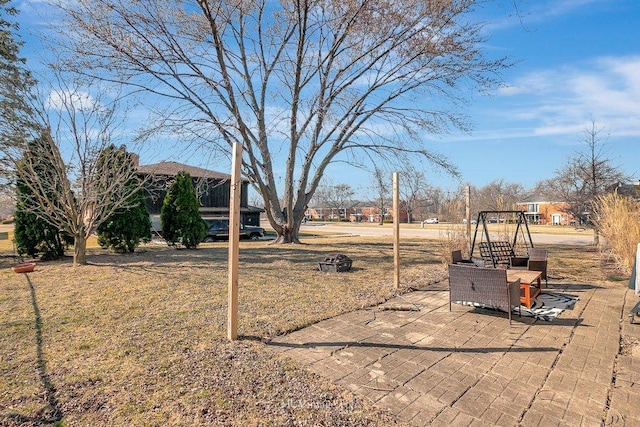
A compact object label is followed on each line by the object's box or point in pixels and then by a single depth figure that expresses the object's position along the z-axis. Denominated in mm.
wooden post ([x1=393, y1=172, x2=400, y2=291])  5801
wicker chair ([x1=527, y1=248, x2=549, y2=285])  5980
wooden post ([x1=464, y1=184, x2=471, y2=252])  8070
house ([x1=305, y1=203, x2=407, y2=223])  71188
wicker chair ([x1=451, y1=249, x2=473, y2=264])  5840
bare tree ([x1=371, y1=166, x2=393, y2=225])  12519
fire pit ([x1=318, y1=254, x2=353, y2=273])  7522
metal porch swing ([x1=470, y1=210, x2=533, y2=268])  6746
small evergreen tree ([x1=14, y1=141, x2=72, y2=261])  8578
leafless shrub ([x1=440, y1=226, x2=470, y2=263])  8242
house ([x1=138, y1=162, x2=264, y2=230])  23472
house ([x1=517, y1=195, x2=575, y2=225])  52069
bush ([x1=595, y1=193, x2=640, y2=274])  6965
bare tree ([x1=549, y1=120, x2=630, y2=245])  13062
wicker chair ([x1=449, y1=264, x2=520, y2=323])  4148
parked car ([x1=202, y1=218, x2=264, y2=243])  18931
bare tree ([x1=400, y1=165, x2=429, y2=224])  12101
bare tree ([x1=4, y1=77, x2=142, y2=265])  7871
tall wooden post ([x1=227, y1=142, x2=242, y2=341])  3607
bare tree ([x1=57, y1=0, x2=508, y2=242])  9070
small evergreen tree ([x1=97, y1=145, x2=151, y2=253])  9734
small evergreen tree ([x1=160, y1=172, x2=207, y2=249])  11883
